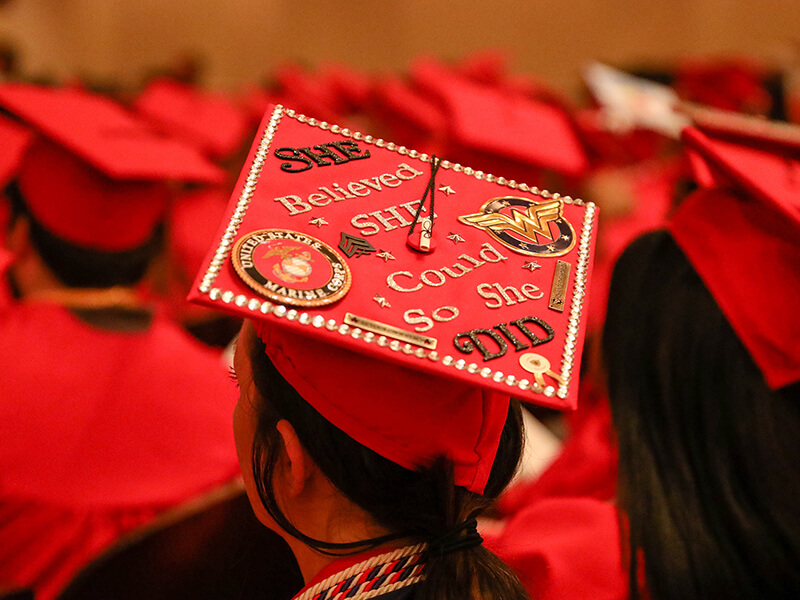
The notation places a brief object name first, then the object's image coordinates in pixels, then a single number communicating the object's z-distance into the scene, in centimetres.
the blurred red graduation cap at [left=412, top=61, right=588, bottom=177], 241
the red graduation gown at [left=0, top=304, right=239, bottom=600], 156
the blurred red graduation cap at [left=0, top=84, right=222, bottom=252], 172
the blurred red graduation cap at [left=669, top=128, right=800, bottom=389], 118
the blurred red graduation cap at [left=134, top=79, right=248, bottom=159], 366
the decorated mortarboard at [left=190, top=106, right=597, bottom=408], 73
